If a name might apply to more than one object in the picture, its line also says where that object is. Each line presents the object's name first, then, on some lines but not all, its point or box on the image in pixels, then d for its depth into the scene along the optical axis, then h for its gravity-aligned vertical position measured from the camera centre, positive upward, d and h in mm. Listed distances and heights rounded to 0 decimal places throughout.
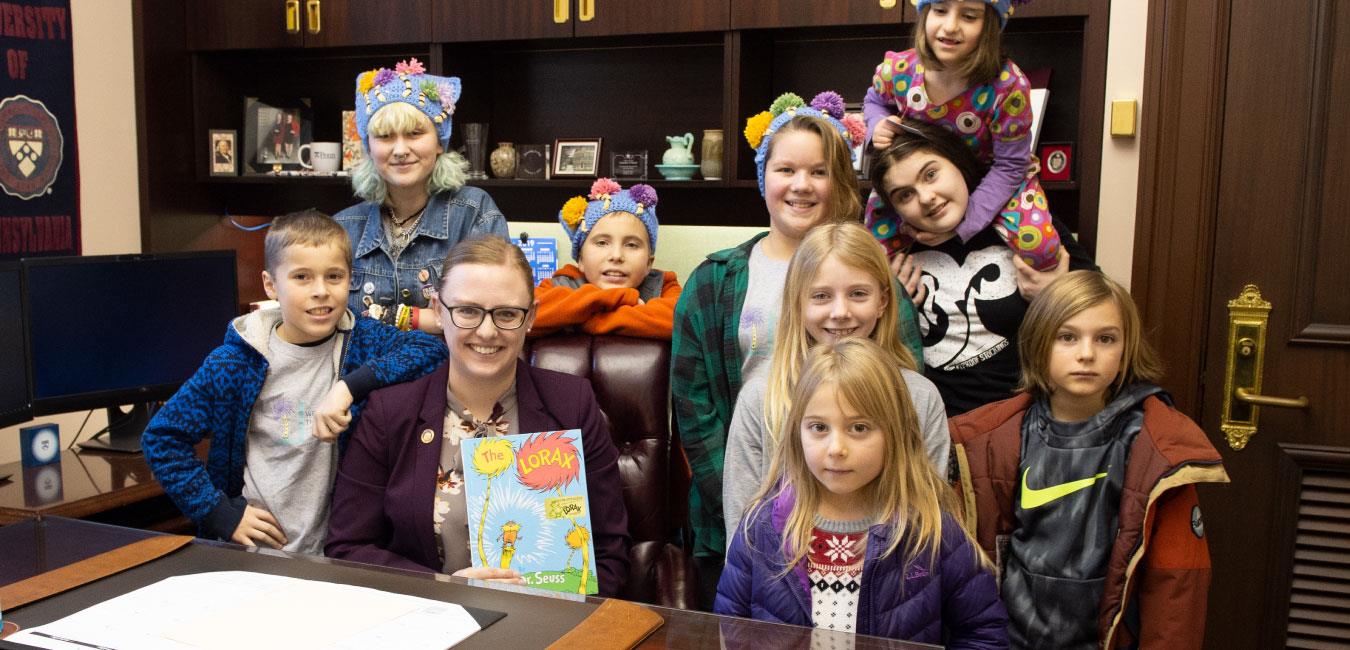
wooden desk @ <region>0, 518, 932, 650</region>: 1183 -439
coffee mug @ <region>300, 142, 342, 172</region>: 3959 +256
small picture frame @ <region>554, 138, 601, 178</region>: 3691 +247
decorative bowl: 3525 +194
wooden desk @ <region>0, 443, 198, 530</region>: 2109 -555
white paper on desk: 1126 -434
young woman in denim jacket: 2498 +68
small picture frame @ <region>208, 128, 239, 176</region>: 4066 +274
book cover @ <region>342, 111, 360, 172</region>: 3891 +310
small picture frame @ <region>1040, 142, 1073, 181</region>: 3021 +213
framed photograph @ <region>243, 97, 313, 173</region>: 4059 +347
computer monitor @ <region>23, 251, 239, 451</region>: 2354 -240
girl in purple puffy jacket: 1528 -439
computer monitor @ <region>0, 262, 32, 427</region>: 2264 -285
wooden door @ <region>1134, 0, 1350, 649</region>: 2439 -51
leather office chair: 2088 -396
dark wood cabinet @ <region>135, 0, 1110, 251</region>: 3281 +548
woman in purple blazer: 1735 -342
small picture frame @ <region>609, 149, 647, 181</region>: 3619 +221
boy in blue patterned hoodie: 1845 -320
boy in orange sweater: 2854 -33
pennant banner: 3309 +277
